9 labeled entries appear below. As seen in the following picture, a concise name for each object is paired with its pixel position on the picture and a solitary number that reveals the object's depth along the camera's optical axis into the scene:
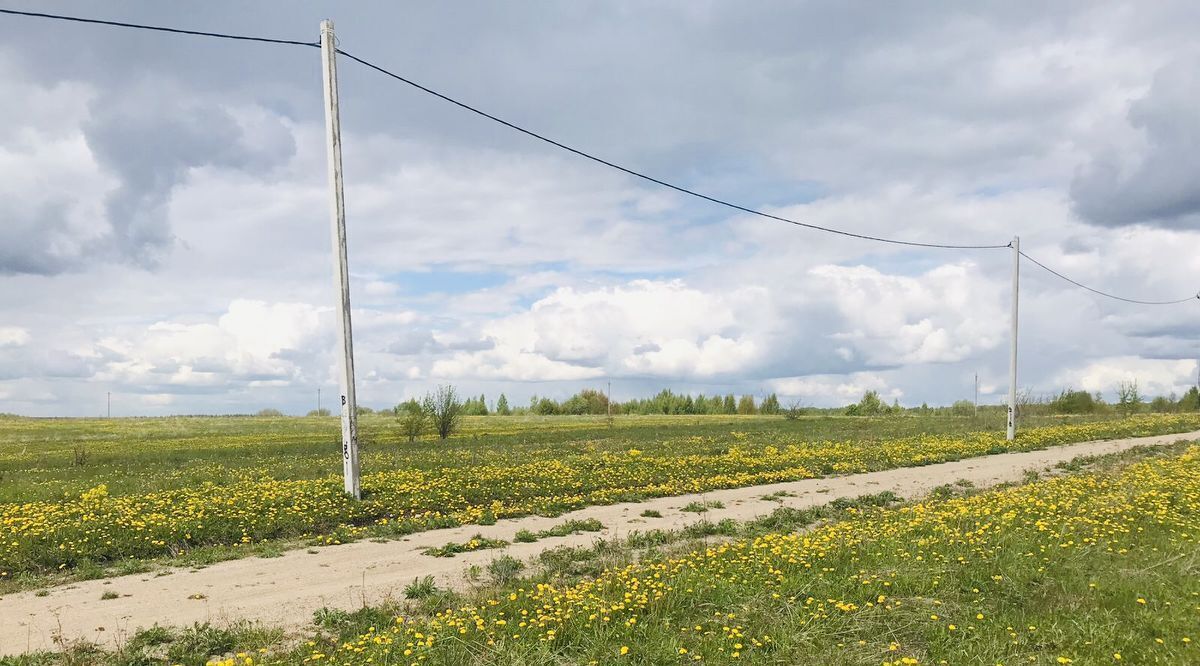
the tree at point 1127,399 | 69.62
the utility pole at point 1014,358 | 38.12
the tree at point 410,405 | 51.75
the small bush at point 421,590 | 9.68
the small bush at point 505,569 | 10.48
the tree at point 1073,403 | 81.00
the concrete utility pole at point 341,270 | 17.31
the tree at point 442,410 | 51.03
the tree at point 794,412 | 80.90
